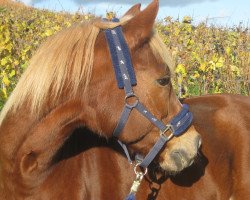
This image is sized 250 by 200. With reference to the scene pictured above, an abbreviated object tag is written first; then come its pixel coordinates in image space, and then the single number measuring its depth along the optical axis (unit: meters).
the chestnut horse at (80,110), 2.71
